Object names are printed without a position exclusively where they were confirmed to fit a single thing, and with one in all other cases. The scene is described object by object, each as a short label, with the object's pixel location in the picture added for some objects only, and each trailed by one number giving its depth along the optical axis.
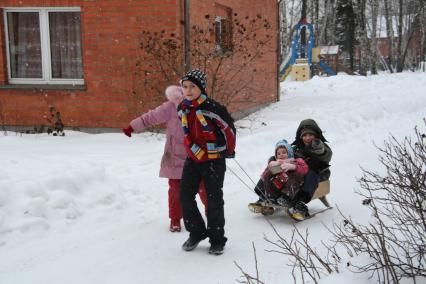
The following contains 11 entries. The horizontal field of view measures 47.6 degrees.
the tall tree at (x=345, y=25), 38.59
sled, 5.15
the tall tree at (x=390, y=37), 36.19
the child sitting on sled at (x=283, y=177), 5.18
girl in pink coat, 4.90
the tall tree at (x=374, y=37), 34.44
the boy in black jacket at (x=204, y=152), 4.28
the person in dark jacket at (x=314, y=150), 5.45
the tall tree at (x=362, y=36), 32.56
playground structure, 30.72
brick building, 9.86
